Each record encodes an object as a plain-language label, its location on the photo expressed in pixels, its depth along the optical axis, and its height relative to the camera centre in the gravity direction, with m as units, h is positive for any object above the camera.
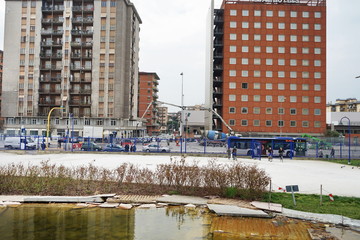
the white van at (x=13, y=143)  33.88 -2.32
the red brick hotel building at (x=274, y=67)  65.62 +14.91
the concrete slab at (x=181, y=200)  10.51 -2.80
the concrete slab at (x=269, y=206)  9.68 -2.76
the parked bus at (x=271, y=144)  32.16 -1.72
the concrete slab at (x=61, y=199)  10.43 -2.80
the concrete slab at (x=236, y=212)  9.20 -2.79
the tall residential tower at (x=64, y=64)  62.84 +14.06
